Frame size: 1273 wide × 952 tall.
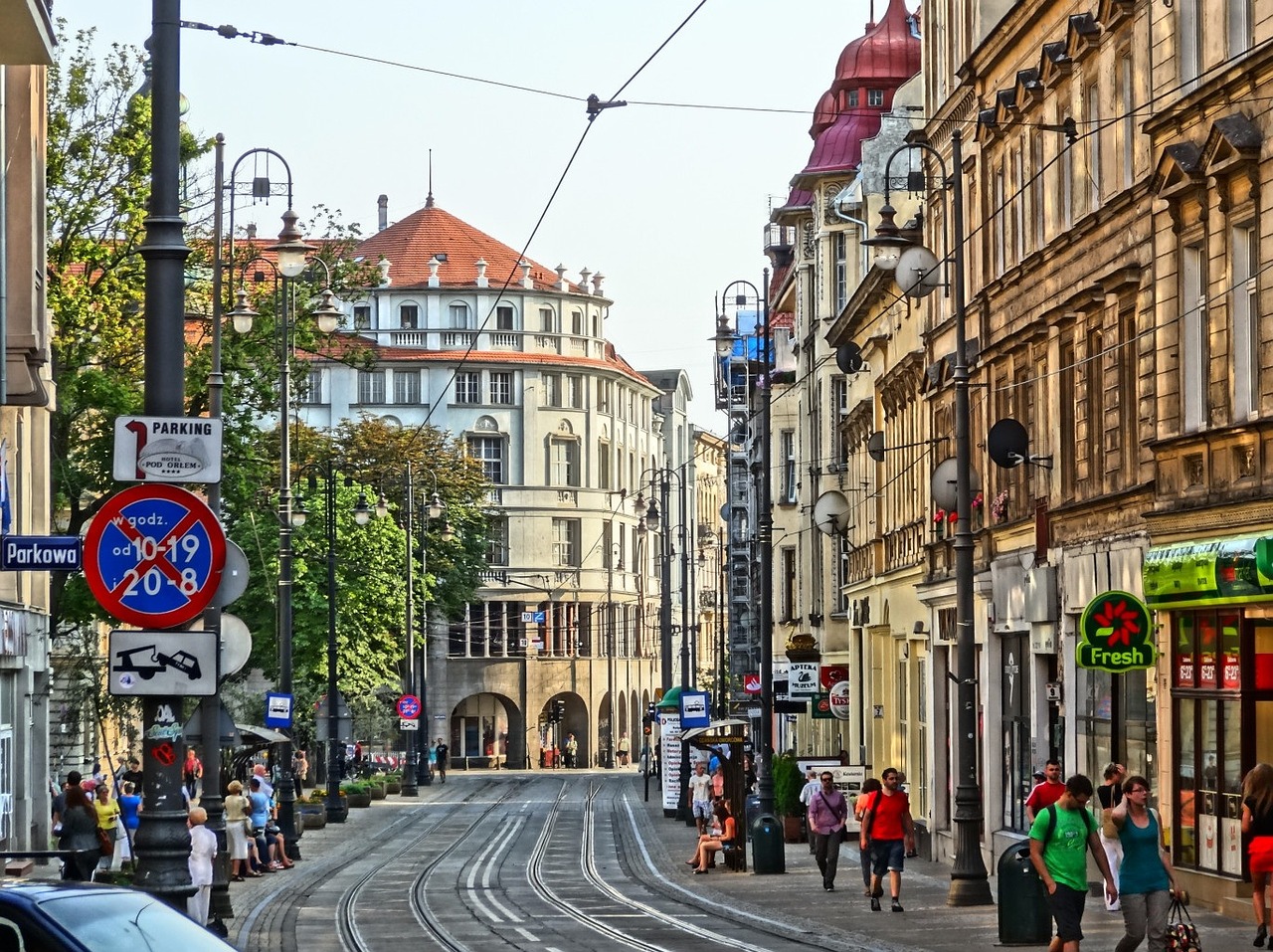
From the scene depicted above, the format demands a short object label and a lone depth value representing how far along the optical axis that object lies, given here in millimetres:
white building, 115312
